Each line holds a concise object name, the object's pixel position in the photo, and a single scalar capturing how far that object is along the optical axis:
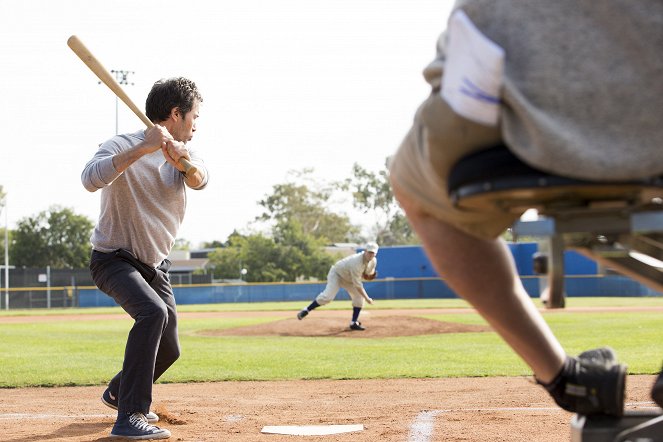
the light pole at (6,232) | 43.30
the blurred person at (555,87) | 1.60
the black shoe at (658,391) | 2.16
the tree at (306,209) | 90.56
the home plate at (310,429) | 4.54
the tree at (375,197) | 93.44
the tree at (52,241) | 78.75
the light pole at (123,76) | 55.38
